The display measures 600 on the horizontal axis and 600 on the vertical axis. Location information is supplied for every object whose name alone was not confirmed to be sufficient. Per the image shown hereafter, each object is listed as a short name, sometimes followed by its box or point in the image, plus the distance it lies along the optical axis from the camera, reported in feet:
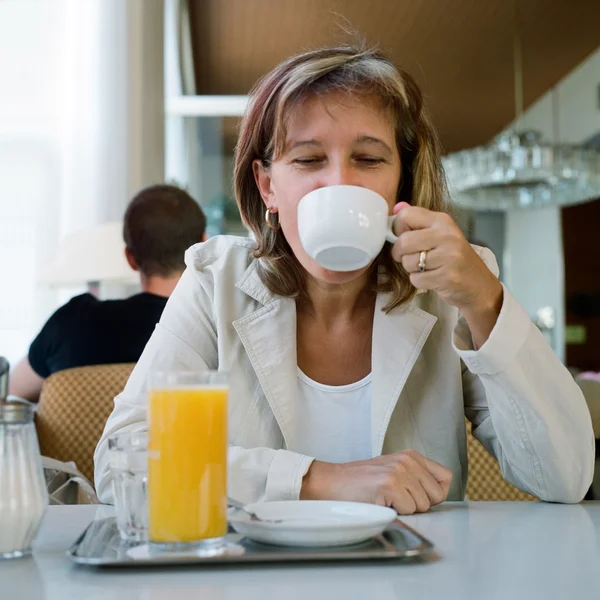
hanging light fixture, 17.60
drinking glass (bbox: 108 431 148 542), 2.42
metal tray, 2.15
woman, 3.39
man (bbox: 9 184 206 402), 7.33
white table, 1.92
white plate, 2.26
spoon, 2.44
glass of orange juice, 2.23
